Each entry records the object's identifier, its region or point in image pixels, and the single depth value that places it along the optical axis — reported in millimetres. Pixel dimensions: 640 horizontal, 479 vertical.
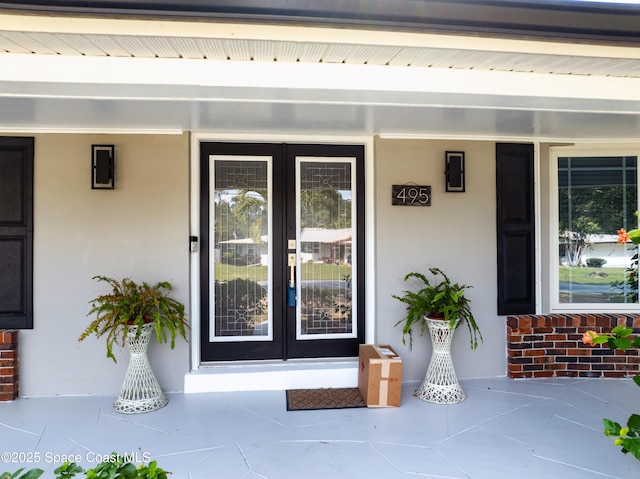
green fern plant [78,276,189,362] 3371
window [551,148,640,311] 4461
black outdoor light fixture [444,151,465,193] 4145
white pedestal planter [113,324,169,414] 3428
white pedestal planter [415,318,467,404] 3650
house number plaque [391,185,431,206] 4094
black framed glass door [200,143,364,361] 4145
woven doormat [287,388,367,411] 3537
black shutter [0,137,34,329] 3734
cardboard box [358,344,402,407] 3520
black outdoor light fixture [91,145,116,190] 3791
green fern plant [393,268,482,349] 3598
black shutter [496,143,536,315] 4254
